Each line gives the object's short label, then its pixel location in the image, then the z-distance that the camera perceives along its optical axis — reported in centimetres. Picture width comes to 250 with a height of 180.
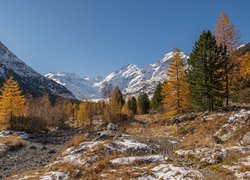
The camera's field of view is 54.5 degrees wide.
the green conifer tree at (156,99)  8736
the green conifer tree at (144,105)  10251
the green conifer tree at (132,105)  11031
